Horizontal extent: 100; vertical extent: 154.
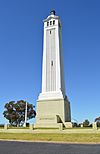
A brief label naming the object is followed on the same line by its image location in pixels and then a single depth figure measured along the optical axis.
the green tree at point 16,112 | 42.91
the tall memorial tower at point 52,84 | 25.79
